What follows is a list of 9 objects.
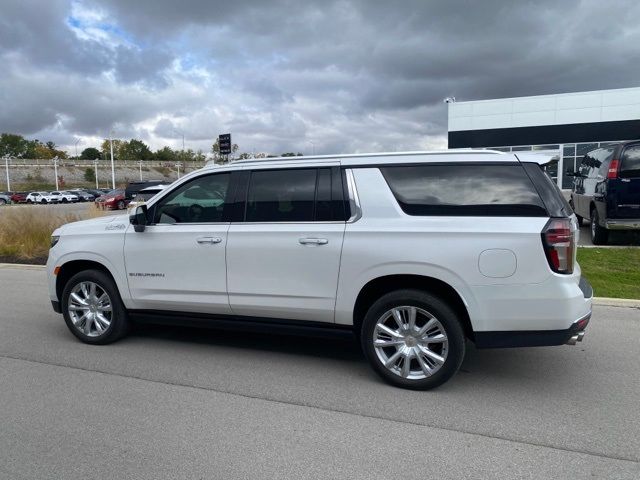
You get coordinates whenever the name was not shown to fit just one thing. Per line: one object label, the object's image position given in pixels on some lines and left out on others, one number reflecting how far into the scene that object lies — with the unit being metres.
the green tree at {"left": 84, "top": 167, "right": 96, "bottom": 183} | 98.12
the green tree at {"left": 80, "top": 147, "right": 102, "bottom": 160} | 149.77
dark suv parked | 9.53
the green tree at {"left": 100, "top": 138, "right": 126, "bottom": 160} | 133.62
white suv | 3.86
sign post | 22.92
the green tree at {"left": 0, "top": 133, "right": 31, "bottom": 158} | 121.69
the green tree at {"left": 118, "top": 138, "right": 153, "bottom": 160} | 137.38
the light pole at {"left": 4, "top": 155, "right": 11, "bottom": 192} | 84.85
